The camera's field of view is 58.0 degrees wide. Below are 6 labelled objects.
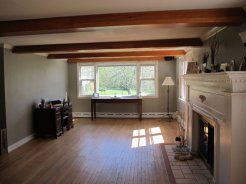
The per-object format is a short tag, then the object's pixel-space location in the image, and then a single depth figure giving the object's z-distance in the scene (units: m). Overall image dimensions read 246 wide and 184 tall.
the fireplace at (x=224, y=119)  2.27
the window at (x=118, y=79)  8.20
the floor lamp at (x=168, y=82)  7.38
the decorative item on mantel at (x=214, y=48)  3.35
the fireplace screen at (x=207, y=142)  3.51
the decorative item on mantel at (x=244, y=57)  2.27
